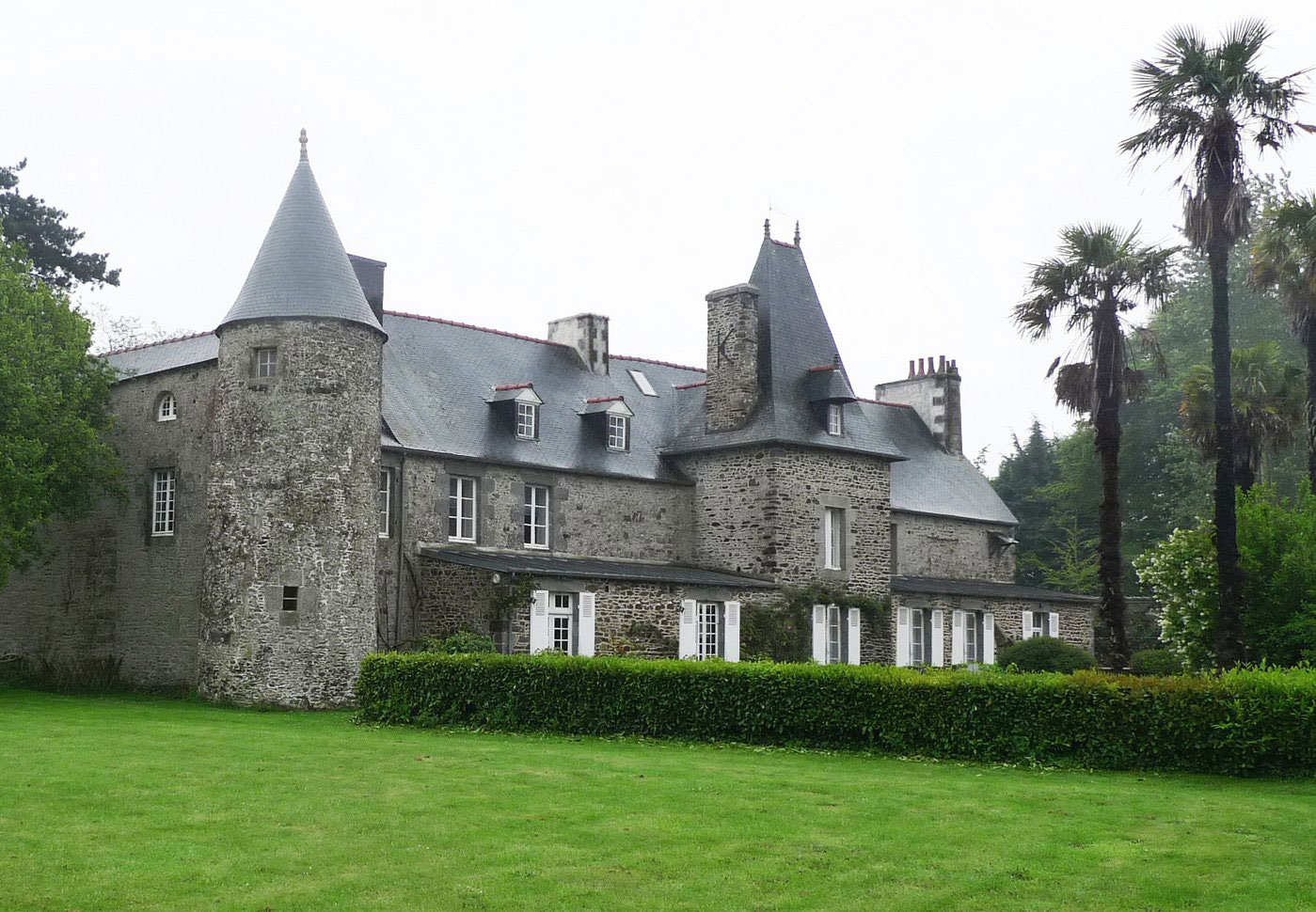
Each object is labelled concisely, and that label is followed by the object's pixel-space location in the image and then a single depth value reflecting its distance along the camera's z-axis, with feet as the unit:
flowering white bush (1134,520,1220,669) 75.92
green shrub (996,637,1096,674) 104.47
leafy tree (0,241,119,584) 76.59
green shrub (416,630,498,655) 76.07
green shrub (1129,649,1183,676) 97.60
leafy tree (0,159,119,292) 118.32
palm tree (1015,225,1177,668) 88.79
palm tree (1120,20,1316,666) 70.56
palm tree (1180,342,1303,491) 93.66
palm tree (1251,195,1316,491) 80.79
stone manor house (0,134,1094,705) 77.20
